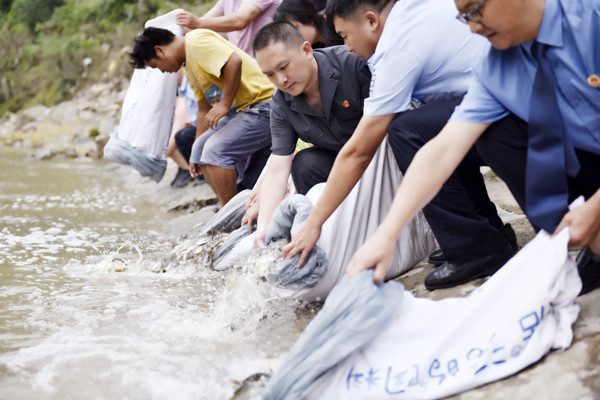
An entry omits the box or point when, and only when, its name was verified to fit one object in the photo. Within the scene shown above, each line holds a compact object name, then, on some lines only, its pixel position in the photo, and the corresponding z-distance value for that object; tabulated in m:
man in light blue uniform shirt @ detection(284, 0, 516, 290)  2.41
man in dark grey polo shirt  3.10
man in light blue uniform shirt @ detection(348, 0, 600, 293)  1.80
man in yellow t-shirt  4.50
